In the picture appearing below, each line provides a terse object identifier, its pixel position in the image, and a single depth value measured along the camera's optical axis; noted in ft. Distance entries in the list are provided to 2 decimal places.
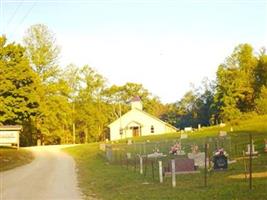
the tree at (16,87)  187.42
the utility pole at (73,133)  342.38
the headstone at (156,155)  124.36
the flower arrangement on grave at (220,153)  80.29
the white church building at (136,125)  332.60
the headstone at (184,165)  81.71
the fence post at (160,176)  72.80
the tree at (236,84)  313.73
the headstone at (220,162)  81.35
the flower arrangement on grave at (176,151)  123.13
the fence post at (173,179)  66.02
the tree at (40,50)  269.23
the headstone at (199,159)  86.24
